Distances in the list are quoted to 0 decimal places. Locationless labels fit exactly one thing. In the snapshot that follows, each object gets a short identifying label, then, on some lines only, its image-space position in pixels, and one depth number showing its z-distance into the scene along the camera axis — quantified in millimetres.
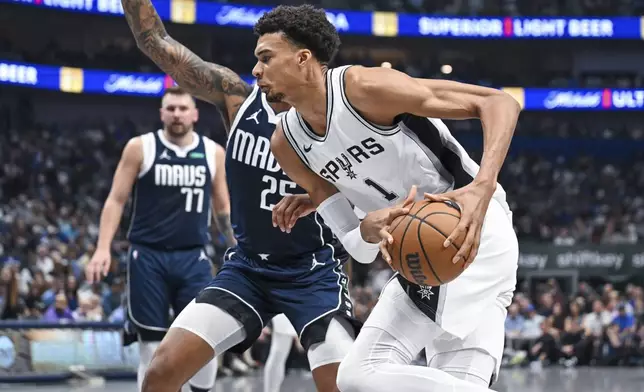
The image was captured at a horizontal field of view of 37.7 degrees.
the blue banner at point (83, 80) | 22500
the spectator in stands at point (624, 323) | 15250
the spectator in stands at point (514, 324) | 14906
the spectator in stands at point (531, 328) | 14945
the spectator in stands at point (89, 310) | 11768
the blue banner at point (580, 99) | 26250
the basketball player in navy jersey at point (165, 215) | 6094
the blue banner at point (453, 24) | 25125
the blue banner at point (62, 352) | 10539
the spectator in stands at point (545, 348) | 14844
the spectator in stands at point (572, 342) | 14945
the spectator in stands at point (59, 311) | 11828
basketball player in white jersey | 3484
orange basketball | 3176
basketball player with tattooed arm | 4215
